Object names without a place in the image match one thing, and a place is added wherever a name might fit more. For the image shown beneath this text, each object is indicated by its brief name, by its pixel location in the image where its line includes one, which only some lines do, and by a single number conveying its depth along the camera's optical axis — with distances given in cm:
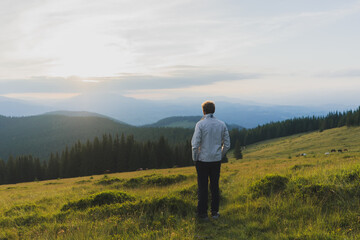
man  686
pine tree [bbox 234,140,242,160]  7476
